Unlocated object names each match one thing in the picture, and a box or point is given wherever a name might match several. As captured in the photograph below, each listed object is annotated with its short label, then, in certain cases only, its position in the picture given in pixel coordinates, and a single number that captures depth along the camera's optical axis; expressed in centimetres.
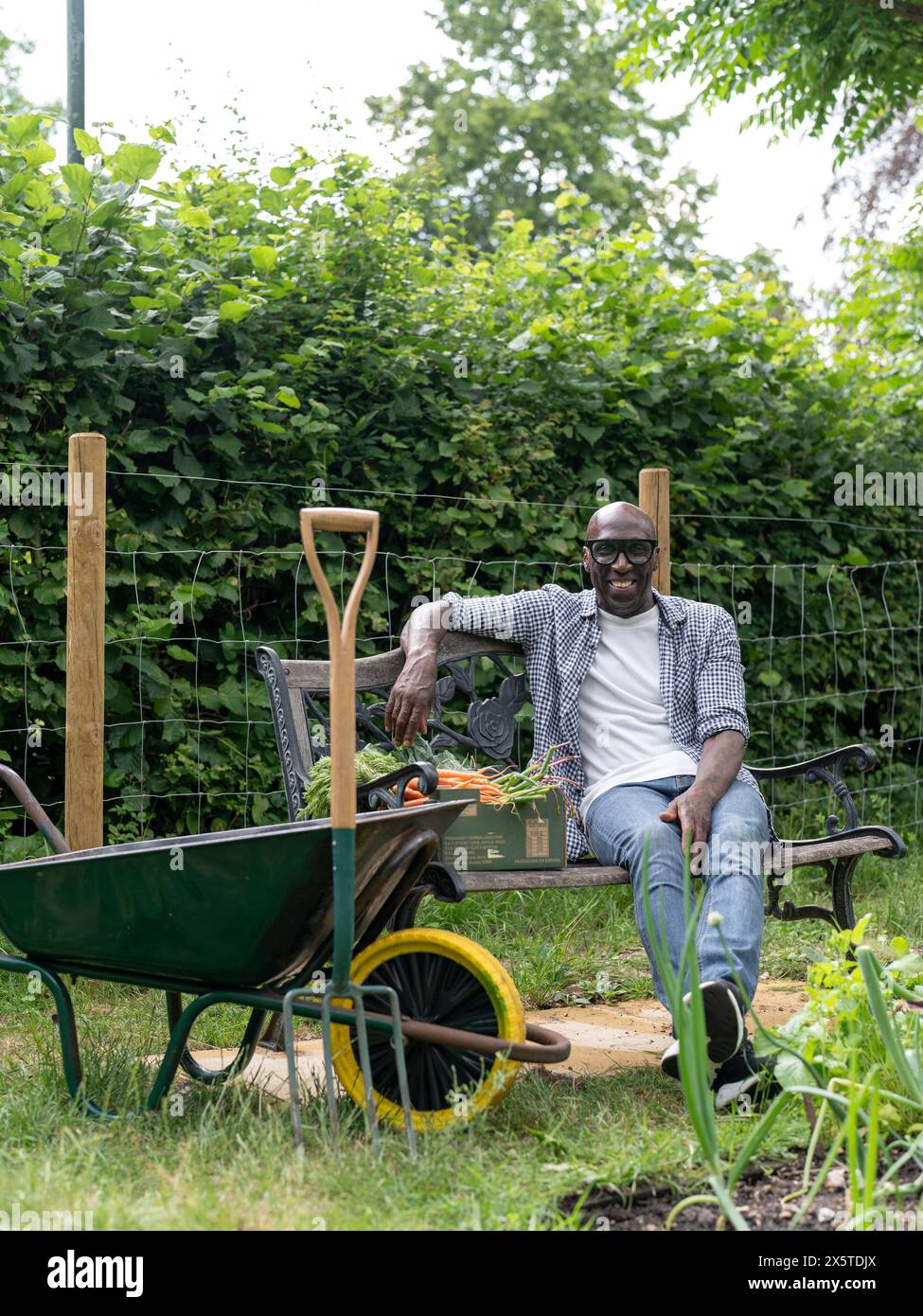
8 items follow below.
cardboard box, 346
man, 357
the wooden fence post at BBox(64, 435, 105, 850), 409
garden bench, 346
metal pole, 662
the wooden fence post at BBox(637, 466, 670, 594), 511
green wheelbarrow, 271
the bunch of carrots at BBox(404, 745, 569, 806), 347
